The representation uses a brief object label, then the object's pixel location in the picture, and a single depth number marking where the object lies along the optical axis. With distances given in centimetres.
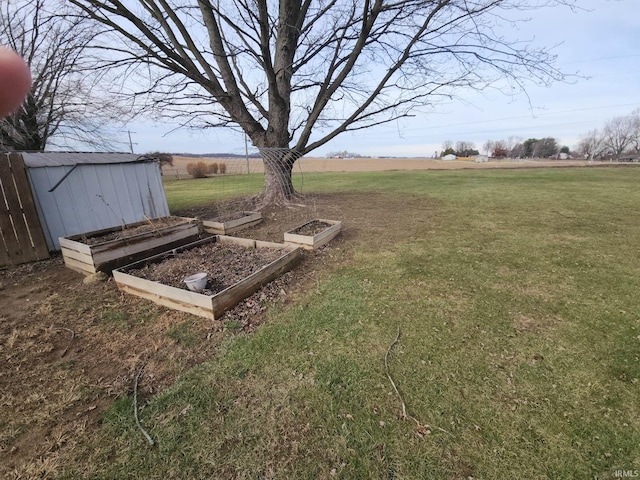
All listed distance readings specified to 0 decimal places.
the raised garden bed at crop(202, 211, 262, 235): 636
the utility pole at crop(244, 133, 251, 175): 667
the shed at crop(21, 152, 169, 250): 527
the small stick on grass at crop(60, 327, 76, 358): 254
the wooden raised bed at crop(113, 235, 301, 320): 294
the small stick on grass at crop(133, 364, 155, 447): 172
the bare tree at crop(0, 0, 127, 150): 780
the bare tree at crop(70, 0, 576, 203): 594
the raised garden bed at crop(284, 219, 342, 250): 491
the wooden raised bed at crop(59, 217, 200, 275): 410
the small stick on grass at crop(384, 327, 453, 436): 176
